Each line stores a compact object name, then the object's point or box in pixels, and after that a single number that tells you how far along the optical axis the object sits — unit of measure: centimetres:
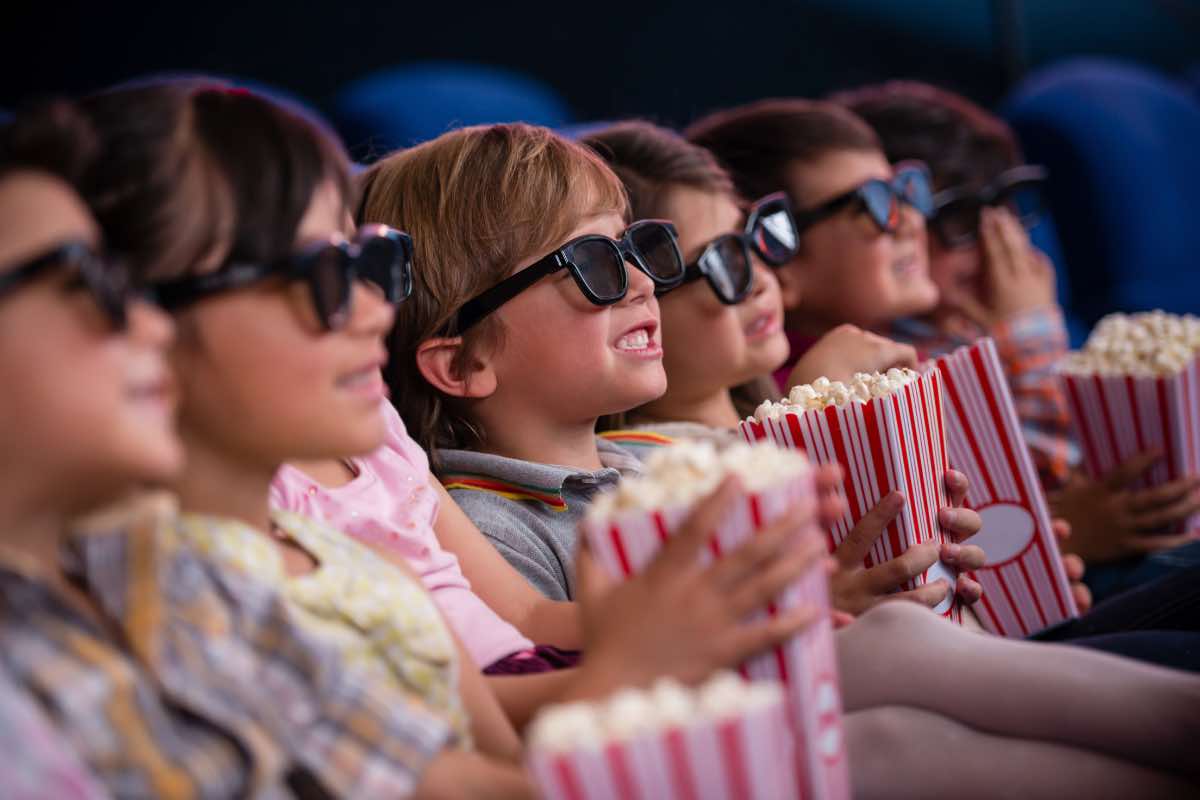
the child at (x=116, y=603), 129
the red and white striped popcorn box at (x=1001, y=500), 173
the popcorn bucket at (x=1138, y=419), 196
